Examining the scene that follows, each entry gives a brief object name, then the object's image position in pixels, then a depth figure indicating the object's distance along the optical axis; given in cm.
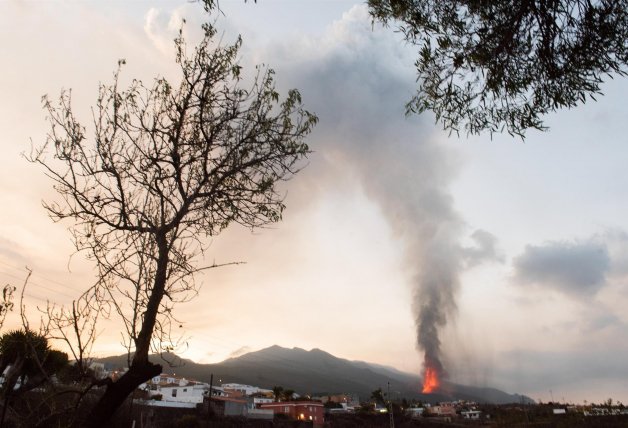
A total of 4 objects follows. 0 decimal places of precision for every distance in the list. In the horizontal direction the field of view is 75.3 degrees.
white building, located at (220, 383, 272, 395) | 12612
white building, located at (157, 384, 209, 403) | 8181
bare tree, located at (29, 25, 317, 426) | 525
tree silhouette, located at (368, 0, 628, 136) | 656
